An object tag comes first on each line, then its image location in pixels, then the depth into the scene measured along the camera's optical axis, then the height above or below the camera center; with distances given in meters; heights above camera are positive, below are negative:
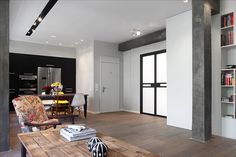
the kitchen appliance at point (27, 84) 7.60 -0.15
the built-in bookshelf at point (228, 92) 3.87 -0.27
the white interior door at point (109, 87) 7.78 -0.28
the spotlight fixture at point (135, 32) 6.26 +1.74
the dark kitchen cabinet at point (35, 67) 7.50 +0.61
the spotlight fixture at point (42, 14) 4.14 +1.75
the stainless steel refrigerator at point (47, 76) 8.01 +0.20
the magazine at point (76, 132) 2.02 -0.59
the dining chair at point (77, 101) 5.78 -0.66
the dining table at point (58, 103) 5.52 -0.70
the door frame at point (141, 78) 7.32 +0.08
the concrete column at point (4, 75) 3.21 +0.10
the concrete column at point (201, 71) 3.72 +0.20
